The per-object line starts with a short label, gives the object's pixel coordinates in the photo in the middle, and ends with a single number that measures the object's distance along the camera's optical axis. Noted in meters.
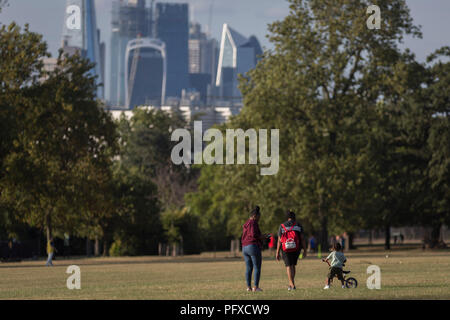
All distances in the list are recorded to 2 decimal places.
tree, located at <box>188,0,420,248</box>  66.50
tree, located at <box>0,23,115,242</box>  56.66
